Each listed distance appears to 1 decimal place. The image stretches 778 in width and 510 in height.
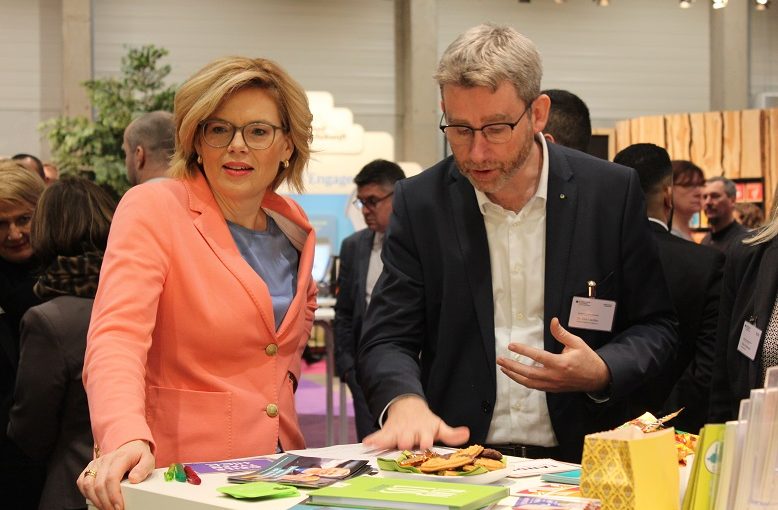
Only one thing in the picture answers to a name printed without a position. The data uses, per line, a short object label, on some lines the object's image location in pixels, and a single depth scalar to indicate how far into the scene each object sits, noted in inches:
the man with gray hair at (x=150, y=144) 174.2
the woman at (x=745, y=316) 100.7
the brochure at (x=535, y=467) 71.3
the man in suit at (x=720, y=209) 296.2
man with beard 88.1
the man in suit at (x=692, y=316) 138.9
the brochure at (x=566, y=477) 67.7
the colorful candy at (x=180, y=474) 70.2
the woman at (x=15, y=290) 127.3
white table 62.8
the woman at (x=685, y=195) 212.4
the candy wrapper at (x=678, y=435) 67.2
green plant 391.5
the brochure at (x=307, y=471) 67.7
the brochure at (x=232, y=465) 73.5
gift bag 57.9
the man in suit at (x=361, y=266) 210.2
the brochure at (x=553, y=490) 64.2
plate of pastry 68.0
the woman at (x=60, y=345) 112.1
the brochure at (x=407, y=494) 59.1
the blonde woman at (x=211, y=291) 78.2
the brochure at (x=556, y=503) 57.6
